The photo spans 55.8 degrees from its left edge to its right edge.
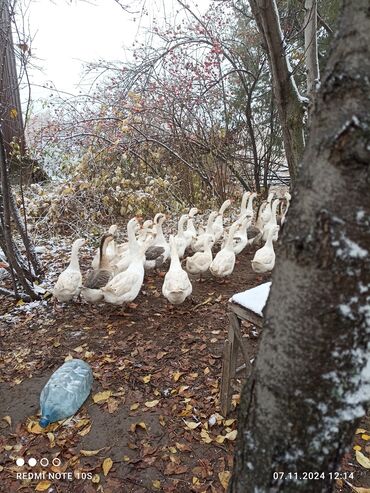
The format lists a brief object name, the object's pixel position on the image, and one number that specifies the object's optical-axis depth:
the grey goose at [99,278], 3.80
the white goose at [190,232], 5.43
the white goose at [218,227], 5.66
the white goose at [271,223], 5.88
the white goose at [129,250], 4.31
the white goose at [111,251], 4.51
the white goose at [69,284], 3.94
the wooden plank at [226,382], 2.57
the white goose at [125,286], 3.72
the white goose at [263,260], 4.62
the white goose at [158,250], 4.95
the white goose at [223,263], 4.40
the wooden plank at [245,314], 2.21
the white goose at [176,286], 3.73
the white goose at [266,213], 6.37
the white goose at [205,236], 5.23
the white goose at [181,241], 5.16
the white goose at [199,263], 4.48
